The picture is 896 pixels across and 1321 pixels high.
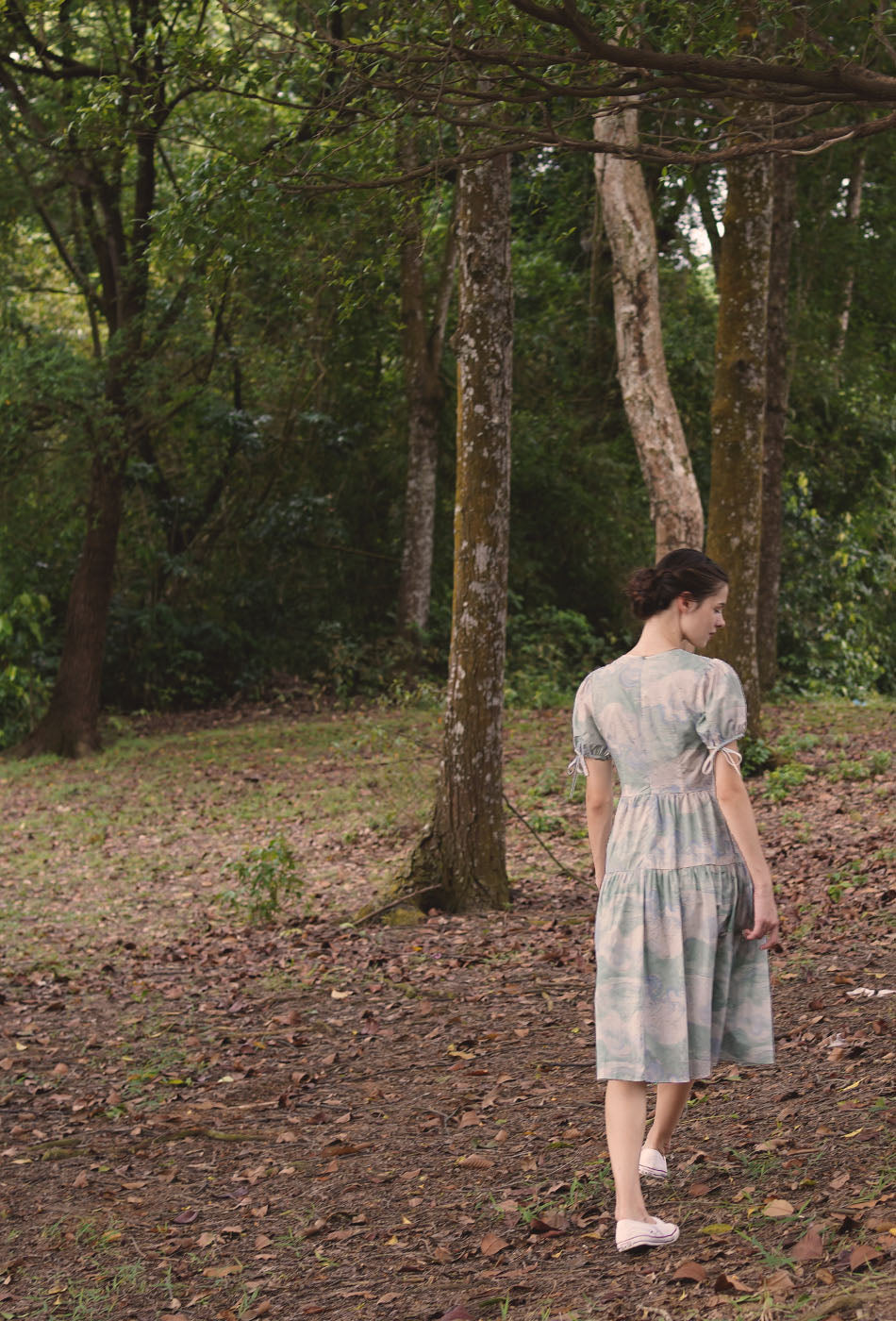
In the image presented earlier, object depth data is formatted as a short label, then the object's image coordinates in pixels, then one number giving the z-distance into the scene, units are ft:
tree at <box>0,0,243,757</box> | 48.11
